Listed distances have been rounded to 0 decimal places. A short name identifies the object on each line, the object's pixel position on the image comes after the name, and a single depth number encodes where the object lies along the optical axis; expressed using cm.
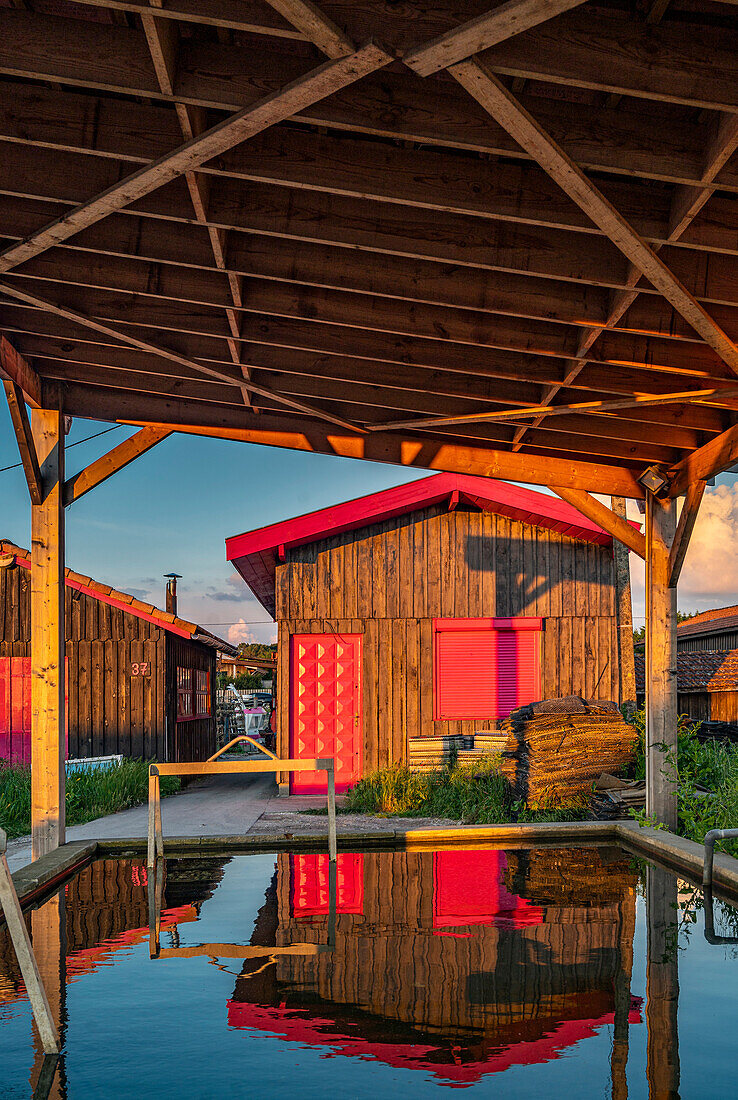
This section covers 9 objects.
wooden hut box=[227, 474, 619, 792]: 1392
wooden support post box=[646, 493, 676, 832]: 846
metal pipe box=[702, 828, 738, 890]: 615
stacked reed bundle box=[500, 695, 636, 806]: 1066
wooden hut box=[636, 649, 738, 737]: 1733
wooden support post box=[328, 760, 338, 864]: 714
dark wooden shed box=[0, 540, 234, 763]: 1565
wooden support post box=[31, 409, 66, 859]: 755
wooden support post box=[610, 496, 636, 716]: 1395
